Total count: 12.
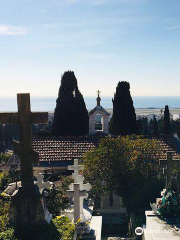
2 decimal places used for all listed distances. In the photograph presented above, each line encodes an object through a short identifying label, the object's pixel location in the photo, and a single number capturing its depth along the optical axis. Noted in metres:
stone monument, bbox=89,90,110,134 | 22.77
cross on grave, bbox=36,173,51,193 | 10.44
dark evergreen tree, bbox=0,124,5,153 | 50.56
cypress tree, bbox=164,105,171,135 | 36.54
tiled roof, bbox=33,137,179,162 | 21.22
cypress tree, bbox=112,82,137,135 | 34.03
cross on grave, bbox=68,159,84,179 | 11.52
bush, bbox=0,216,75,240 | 7.35
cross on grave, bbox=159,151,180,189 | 11.48
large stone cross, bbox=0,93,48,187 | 7.82
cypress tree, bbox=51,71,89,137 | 38.34
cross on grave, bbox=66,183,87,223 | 9.82
